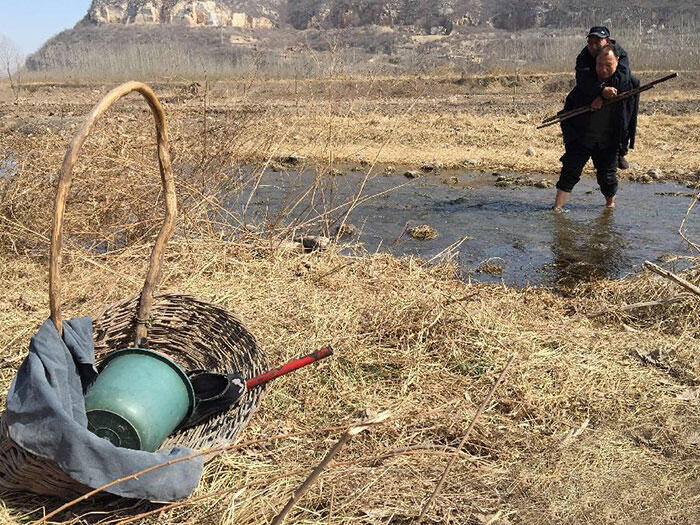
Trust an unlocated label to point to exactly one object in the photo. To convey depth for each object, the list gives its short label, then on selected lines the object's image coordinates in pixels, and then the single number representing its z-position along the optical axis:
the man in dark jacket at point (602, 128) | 7.48
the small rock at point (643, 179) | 10.80
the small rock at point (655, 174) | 10.97
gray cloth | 2.05
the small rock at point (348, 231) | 7.28
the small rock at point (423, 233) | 7.66
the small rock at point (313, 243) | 5.50
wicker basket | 2.21
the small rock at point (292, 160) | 12.15
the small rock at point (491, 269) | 6.28
